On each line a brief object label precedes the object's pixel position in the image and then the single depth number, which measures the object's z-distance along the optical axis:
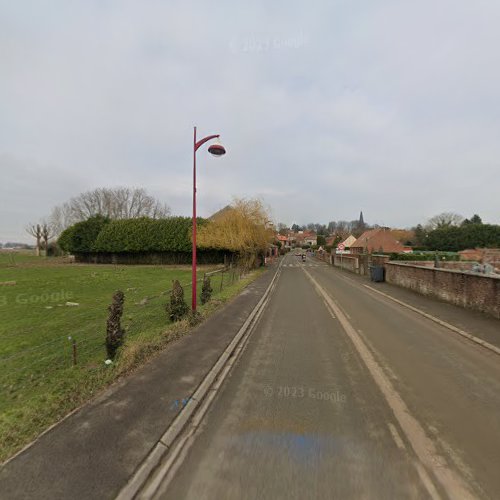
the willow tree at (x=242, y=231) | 27.11
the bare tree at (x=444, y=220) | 73.69
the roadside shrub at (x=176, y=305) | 8.95
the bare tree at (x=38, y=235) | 65.99
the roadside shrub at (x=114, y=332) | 5.91
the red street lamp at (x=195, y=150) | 8.76
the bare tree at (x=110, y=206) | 63.84
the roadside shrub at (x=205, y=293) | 12.08
